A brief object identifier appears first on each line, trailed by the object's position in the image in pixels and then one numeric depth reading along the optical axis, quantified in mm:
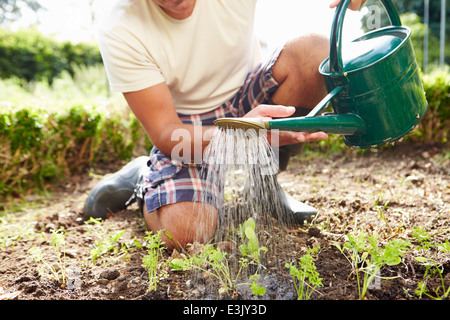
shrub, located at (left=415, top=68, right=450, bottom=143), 3318
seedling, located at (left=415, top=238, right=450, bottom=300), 1249
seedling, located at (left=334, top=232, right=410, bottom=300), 1246
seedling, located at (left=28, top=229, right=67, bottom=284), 1581
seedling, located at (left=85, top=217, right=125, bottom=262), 1781
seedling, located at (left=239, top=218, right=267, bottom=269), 1492
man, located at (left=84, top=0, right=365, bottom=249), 1832
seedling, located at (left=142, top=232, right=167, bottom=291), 1459
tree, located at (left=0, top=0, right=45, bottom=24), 26700
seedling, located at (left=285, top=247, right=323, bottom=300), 1283
